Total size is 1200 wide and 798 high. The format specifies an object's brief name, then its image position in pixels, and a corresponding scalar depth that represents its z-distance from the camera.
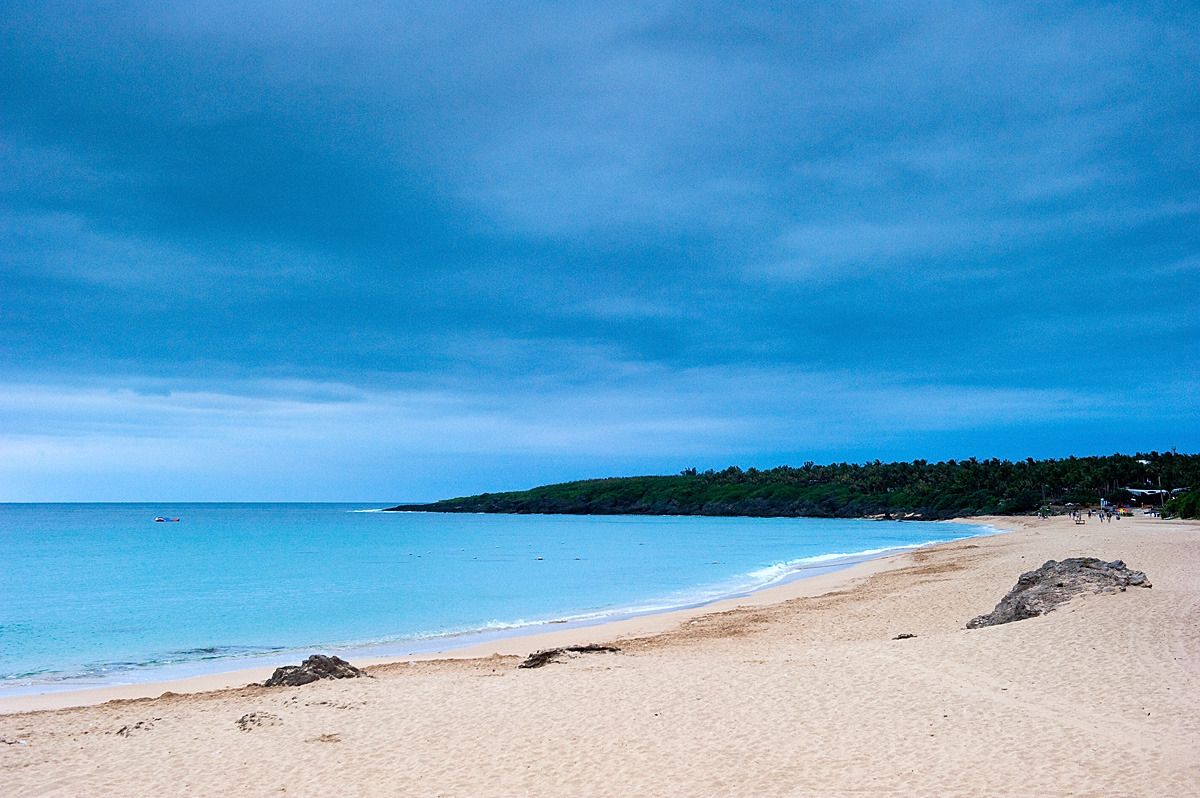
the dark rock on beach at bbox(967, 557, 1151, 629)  15.88
